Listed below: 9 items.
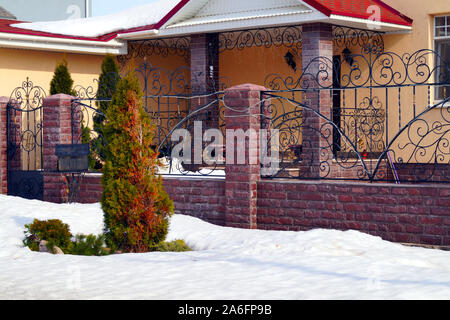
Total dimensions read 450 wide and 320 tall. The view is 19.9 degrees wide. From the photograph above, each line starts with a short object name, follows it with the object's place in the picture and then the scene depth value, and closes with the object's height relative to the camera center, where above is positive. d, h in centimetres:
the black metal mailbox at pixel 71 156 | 2036 -2
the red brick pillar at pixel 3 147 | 2384 +16
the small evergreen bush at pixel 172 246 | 1491 -109
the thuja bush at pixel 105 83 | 2768 +157
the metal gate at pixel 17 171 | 2316 -29
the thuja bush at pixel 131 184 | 1466 -35
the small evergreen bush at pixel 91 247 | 1467 -106
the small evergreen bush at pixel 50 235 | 1513 -95
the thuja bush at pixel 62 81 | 2768 +160
